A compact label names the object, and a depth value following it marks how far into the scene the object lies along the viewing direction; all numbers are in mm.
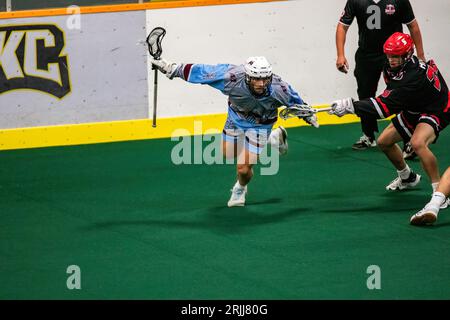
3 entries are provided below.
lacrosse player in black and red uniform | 16219
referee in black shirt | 20578
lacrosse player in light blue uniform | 16484
